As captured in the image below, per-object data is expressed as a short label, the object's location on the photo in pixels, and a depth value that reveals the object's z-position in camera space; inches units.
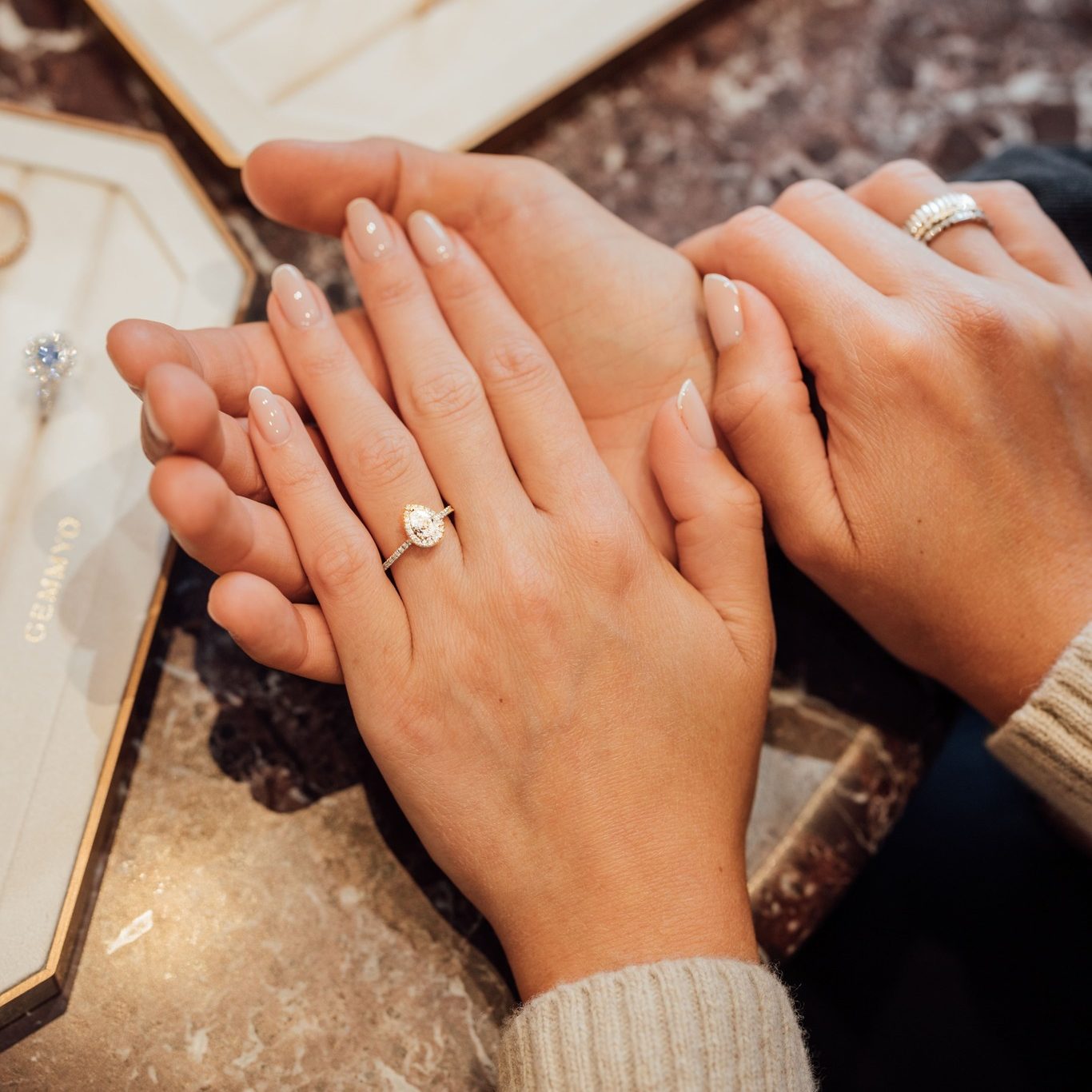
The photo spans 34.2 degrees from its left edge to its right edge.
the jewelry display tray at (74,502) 15.6
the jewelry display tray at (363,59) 18.1
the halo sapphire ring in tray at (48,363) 16.6
